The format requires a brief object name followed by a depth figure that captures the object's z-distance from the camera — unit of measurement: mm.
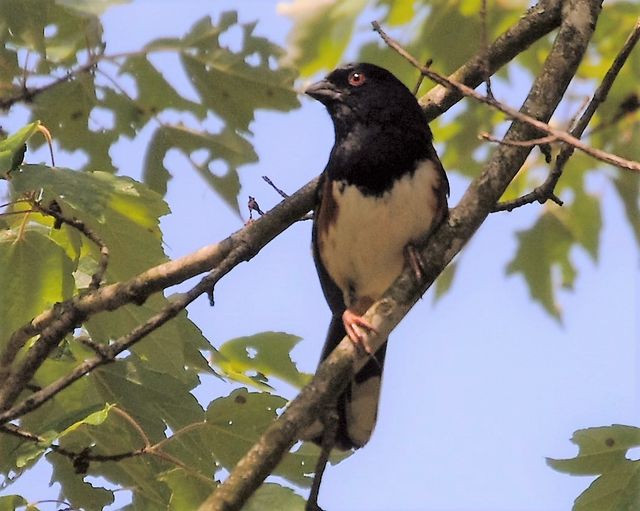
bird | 6359
